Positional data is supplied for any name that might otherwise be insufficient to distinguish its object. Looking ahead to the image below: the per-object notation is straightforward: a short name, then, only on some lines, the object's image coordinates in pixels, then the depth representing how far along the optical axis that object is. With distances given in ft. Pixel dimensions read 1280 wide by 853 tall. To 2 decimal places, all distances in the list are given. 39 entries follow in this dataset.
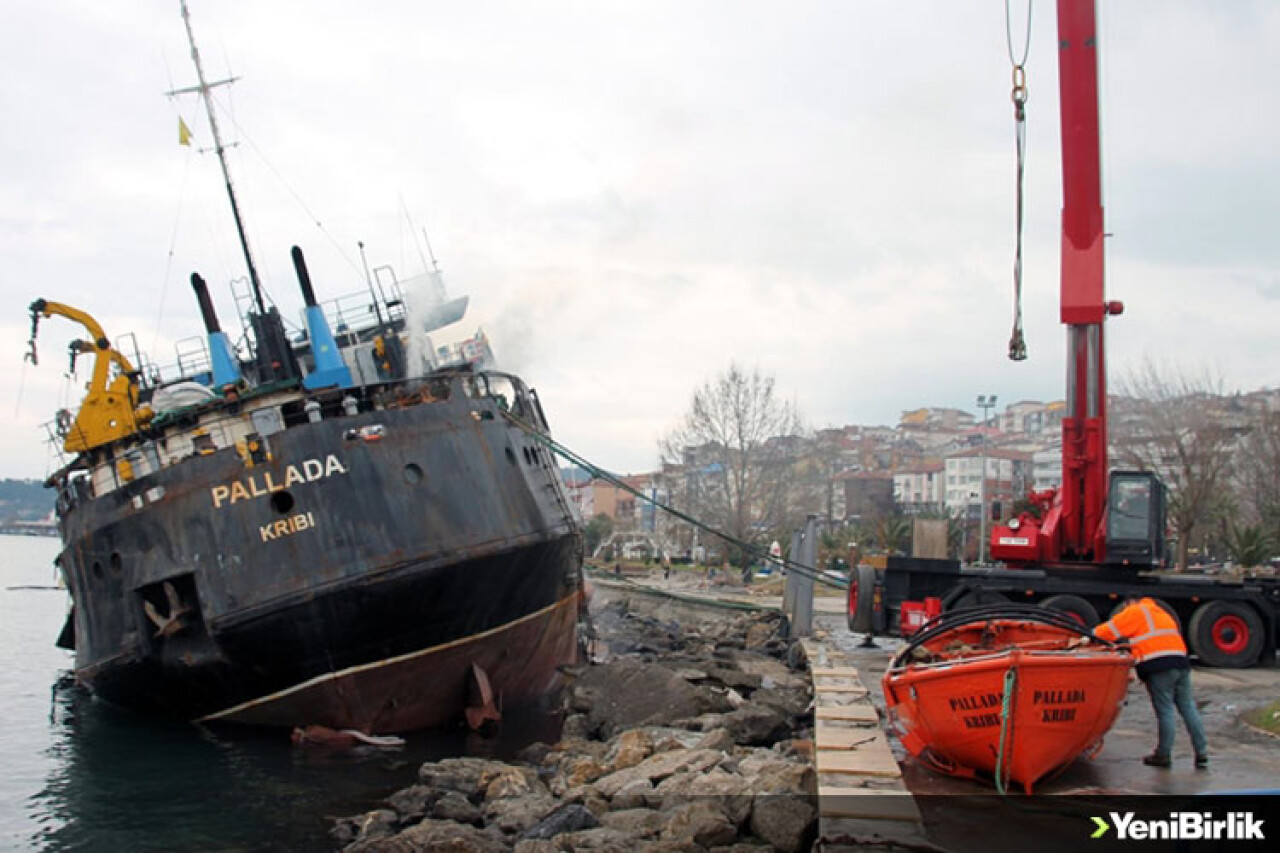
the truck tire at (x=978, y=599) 55.62
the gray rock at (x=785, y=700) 49.74
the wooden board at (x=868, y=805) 26.40
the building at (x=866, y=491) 301.63
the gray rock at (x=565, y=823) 33.22
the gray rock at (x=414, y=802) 38.47
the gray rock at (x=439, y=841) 32.30
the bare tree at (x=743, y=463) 188.65
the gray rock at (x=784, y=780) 31.84
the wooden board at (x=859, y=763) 30.17
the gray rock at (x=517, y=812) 35.76
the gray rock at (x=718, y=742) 40.57
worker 30.07
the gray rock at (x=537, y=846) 30.66
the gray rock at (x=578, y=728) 52.24
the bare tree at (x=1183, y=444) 122.62
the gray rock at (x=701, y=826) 29.48
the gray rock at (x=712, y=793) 30.73
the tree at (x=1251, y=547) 108.75
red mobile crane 53.31
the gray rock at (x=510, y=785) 39.88
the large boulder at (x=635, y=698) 51.24
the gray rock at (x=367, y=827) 37.04
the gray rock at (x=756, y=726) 45.24
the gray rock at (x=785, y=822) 28.78
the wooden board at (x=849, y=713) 38.72
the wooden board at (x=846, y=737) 33.86
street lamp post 199.72
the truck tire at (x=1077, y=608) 53.21
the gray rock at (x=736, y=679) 59.26
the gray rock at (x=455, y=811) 37.70
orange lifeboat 27.27
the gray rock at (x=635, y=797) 34.78
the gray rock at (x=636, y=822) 31.35
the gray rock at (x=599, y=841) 29.58
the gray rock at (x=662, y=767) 36.96
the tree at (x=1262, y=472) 135.44
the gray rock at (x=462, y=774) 41.19
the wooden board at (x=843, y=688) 44.59
